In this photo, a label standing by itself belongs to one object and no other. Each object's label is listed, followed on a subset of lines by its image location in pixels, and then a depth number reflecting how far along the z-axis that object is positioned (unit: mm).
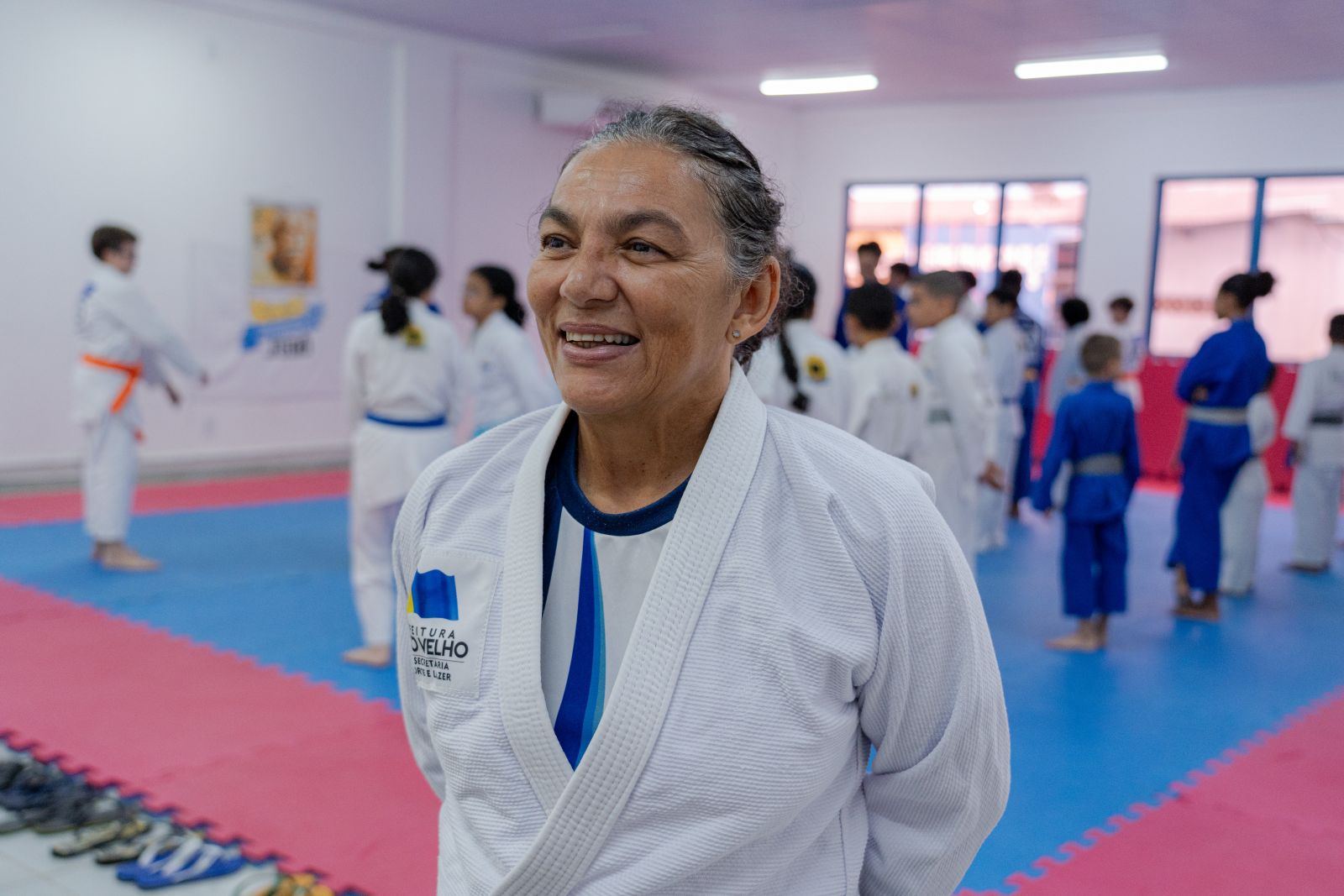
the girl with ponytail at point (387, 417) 4895
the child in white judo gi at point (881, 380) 5125
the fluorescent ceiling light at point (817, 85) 12180
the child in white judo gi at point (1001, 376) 8102
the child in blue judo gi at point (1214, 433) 6359
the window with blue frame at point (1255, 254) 12055
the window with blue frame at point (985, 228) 13234
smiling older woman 1255
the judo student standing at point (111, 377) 6422
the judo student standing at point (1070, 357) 9445
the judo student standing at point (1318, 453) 7551
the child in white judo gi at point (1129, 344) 10383
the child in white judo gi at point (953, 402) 5578
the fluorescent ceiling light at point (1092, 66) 10609
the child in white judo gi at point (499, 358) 5359
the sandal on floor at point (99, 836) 3201
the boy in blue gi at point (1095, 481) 5535
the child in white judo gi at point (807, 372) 5008
